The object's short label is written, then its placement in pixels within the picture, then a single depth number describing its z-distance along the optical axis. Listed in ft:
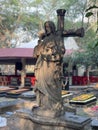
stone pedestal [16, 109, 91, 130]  17.24
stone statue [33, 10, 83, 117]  18.24
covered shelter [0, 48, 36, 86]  60.60
